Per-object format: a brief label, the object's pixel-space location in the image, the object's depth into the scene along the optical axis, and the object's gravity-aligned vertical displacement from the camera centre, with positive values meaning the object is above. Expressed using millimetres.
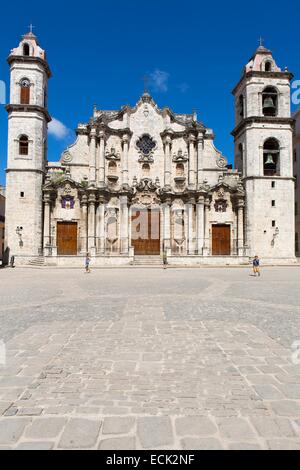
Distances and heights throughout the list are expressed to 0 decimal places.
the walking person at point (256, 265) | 18391 -1165
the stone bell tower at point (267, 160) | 31672 +9056
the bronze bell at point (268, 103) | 32656 +15203
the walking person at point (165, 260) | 25536 -1228
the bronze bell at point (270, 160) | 32000 +8927
